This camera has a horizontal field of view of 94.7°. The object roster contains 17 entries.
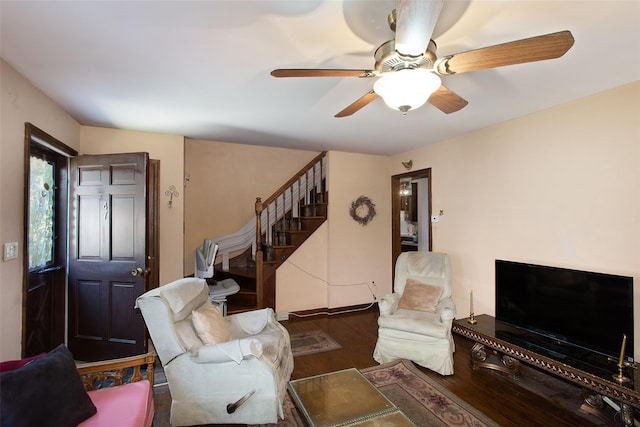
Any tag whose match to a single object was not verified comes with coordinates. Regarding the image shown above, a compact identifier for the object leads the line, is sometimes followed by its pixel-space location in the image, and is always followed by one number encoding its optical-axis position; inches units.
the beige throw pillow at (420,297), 122.6
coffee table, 66.9
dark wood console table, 73.9
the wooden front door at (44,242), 86.3
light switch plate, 75.4
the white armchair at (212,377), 74.9
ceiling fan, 44.8
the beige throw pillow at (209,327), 82.3
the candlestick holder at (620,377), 74.6
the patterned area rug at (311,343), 126.2
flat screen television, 84.4
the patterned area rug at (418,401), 81.5
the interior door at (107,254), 112.0
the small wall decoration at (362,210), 181.0
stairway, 155.8
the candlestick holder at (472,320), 115.6
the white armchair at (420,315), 105.7
